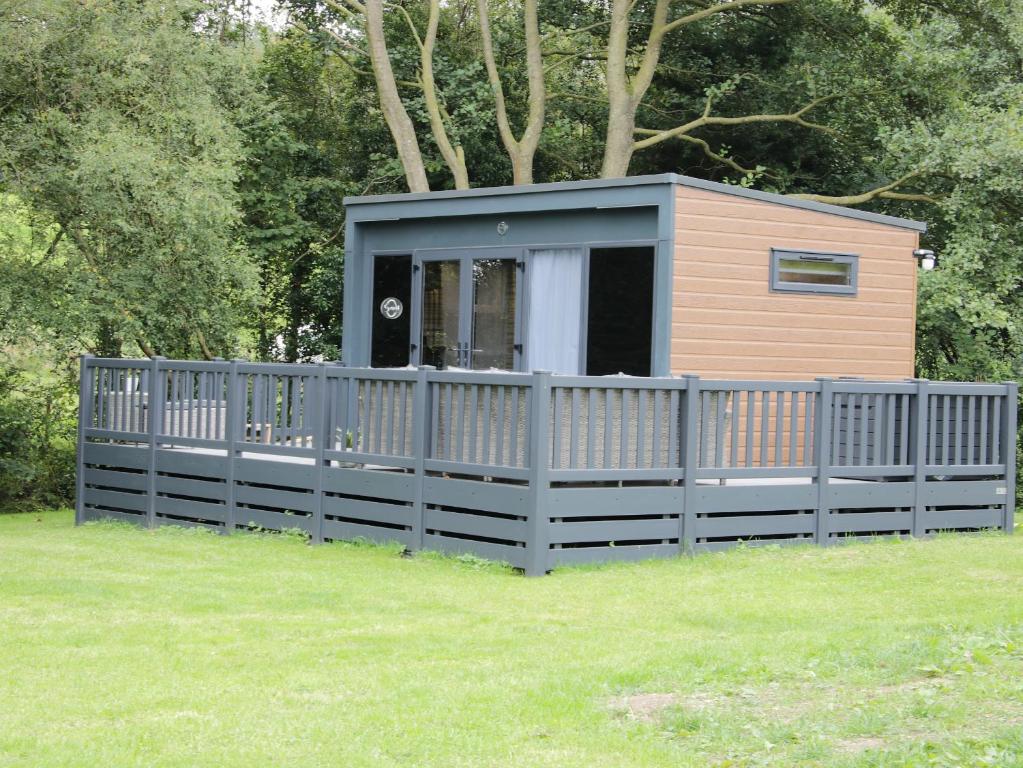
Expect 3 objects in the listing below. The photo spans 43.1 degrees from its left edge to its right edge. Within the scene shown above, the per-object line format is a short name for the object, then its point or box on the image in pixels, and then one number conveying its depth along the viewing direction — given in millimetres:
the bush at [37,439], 14414
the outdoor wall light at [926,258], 10872
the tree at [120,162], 12781
